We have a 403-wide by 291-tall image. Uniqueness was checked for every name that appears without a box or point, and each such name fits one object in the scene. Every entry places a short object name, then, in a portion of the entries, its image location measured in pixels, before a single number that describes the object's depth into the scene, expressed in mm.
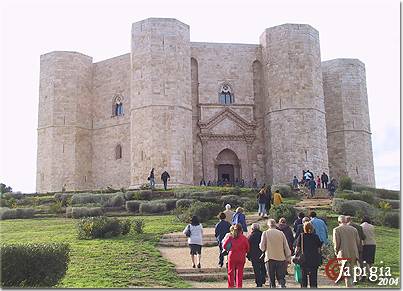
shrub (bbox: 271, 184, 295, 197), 25922
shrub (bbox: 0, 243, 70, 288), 9008
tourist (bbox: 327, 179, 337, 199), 26625
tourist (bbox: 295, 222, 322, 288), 9461
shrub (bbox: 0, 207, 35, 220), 22469
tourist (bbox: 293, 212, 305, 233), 11956
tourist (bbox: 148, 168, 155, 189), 28694
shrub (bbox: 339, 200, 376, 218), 20597
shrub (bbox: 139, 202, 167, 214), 22422
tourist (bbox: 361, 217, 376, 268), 11049
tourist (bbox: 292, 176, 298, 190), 29594
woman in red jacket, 9688
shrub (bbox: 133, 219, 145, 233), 16625
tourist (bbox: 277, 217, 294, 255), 11273
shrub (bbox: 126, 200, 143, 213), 22891
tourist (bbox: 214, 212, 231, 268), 12172
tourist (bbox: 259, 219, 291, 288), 9508
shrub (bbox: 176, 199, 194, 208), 22455
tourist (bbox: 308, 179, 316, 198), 25922
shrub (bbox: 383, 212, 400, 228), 19567
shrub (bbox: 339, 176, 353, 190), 29516
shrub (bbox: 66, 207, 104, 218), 21484
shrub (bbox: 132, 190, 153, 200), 25116
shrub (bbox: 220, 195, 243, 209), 22959
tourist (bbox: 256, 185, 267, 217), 18422
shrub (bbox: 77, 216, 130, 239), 15898
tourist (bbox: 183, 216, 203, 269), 11984
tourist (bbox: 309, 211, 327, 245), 11500
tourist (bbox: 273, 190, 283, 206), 20062
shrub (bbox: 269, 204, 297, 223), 17844
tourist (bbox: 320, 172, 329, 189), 28984
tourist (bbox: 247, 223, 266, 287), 10320
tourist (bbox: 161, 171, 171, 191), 27688
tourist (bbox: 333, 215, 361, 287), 9906
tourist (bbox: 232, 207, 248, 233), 12926
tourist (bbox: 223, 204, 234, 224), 14312
